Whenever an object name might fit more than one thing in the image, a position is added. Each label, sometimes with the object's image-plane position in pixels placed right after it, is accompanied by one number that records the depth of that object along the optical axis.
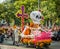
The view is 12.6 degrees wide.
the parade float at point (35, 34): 19.33
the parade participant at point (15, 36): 21.64
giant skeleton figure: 20.41
